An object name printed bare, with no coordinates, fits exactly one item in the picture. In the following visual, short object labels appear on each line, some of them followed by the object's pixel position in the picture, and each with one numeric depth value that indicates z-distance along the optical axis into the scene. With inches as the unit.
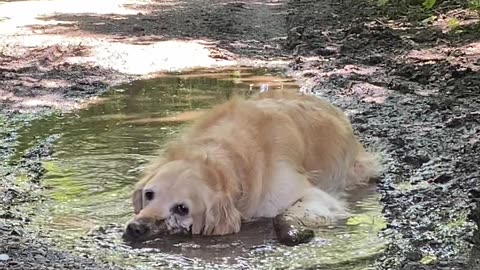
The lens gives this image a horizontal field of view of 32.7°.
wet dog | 194.9
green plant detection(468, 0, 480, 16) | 441.5
